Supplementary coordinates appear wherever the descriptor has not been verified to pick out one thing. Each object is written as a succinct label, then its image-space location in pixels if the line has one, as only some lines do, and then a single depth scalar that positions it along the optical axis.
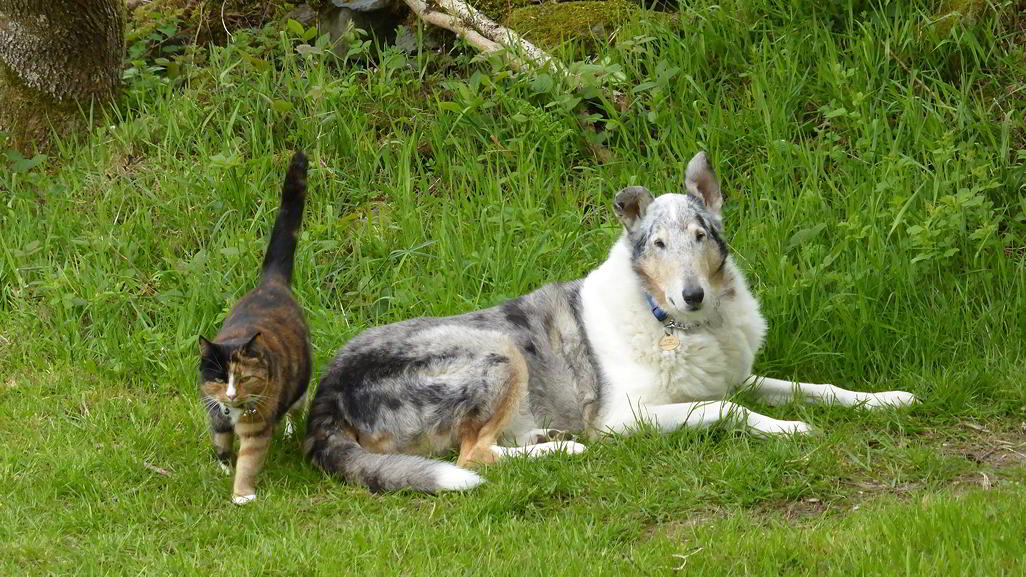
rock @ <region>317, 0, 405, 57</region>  18.53
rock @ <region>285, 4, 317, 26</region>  19.34
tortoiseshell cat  10.25
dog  11.16
